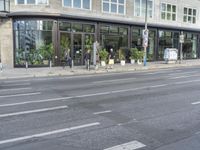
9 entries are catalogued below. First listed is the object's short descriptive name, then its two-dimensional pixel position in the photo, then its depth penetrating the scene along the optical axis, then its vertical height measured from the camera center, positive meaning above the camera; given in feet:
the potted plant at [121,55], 103.91 +2.17
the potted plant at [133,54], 102.63 +2.46
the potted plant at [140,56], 102.78 +1.76
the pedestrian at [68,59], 83.10 +0.64
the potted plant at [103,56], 89.92 +1.59
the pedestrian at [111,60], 83.69 +0.29
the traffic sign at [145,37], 91.71 +7.51
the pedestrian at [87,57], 80.53 +1.16
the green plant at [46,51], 84.99 +3.04
